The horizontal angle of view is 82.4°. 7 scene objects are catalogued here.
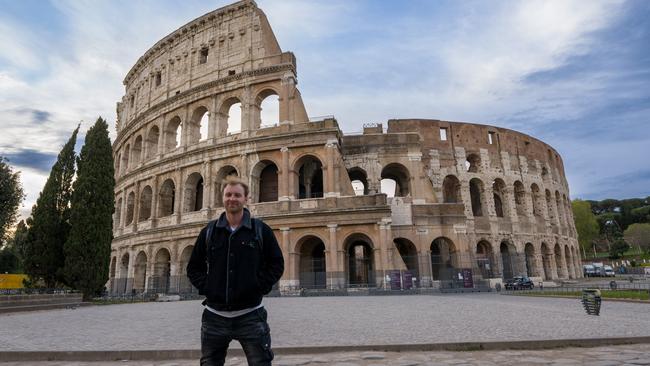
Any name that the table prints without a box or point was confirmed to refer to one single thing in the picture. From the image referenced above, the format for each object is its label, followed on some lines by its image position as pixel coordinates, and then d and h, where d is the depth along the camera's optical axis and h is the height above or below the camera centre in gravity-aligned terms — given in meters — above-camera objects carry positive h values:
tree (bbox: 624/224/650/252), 55.06 +2.71
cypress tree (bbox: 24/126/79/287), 17.77 +1.83
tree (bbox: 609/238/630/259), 57.31 +0.97
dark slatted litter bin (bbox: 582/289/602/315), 8.36 -1.02
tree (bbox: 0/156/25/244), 18.16 +3.82
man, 2.38 -0.07
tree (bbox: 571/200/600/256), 53.53 +4.57
